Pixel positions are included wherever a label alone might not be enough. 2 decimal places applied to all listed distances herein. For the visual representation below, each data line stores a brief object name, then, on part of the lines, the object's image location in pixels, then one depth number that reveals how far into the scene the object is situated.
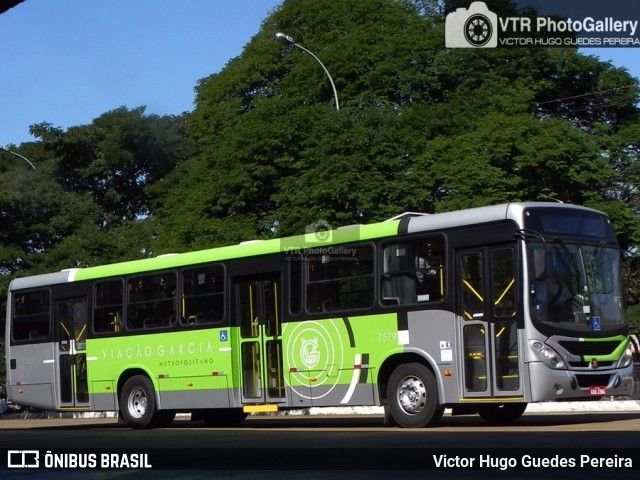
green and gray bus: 17.39
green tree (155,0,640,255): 34.06
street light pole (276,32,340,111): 33.41
